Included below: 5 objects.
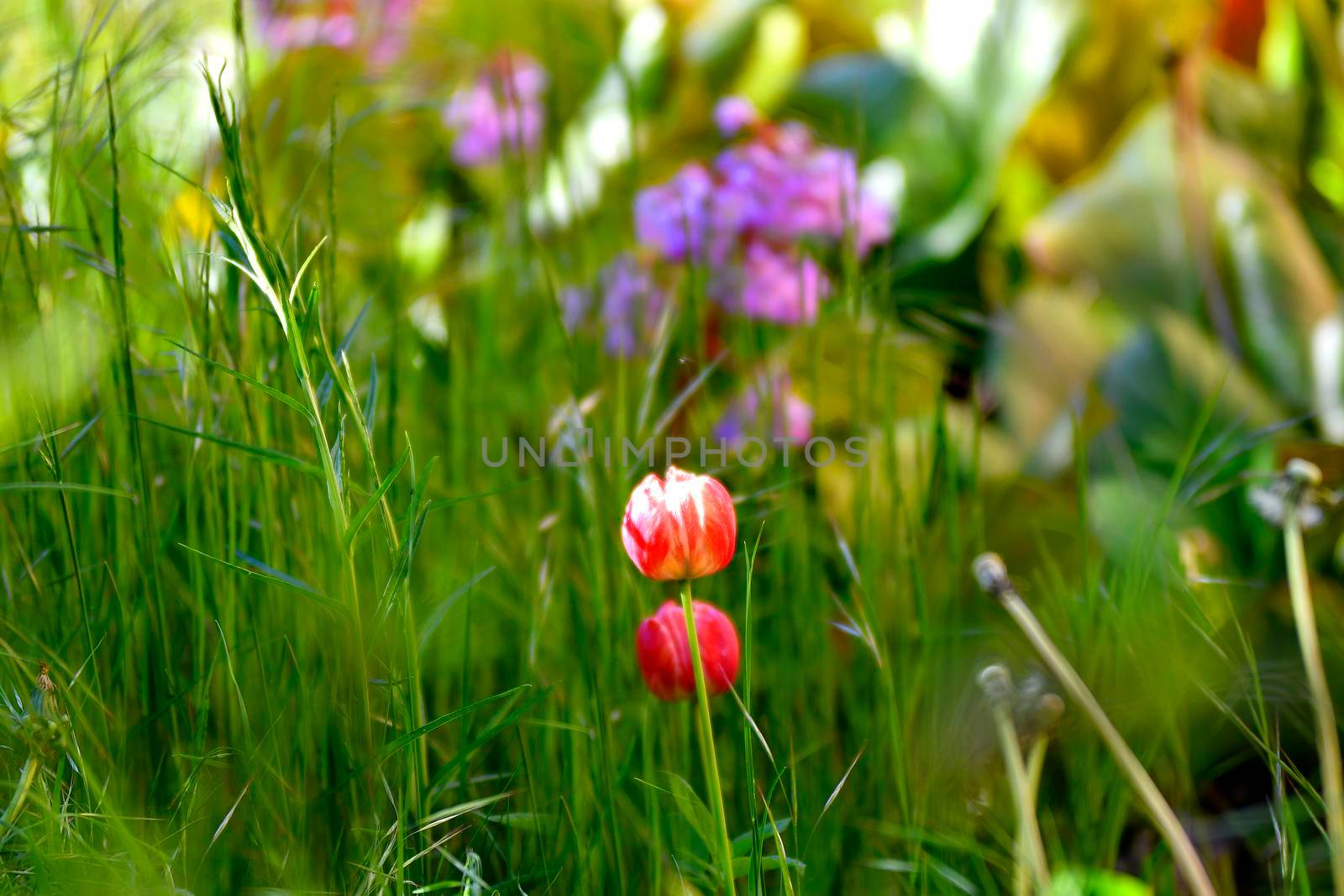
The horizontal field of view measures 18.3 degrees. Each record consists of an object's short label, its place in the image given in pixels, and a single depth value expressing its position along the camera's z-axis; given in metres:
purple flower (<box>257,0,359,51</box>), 3.24
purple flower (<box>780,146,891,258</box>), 2.73
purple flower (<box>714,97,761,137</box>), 2.80
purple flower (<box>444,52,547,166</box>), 3.55
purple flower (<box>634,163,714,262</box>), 2.59
